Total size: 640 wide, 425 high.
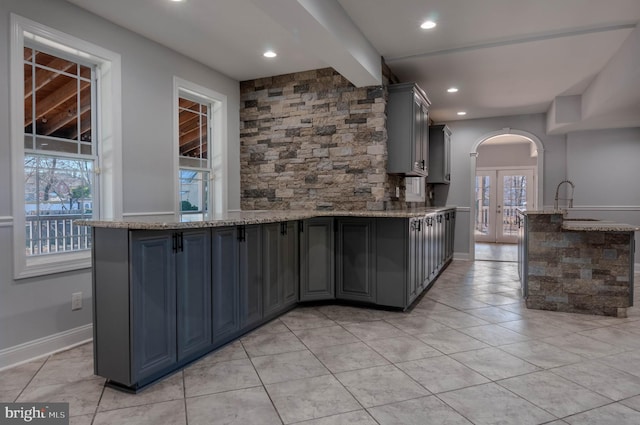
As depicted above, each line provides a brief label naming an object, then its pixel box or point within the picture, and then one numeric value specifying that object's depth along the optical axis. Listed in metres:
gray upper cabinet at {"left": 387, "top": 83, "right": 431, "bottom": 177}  4.34
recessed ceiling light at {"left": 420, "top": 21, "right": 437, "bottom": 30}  3.44
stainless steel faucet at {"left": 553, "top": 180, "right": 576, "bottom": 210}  6.25
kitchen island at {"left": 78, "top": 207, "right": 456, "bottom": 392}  2.15
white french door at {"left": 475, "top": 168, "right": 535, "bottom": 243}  10.08
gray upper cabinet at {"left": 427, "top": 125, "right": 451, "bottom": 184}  6.63
